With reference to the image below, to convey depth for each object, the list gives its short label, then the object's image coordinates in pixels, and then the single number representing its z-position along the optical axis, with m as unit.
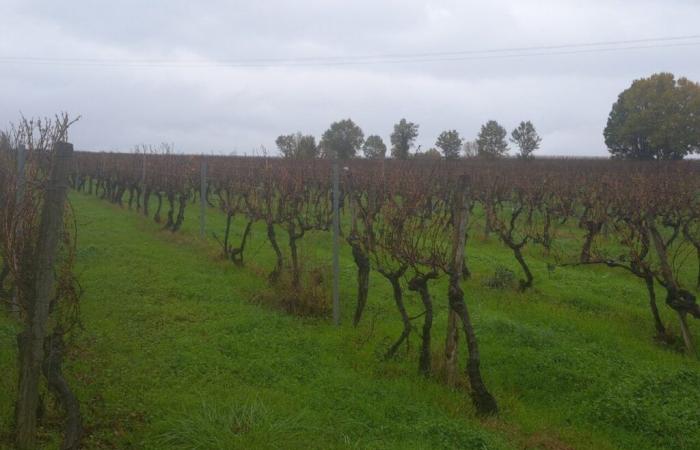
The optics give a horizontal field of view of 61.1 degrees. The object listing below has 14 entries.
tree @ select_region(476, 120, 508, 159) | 51.97
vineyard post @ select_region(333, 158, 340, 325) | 7.50
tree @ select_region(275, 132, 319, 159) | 29.42
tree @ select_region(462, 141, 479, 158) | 55.31
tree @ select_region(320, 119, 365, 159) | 45.81
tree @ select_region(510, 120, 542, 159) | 49.88
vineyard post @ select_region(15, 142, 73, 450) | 3.66
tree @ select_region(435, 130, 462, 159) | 44.62
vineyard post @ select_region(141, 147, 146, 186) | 17.83
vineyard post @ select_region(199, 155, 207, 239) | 13.10
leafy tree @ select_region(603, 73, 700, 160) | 38.47
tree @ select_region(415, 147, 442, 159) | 38.37
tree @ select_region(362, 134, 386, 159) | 53.41
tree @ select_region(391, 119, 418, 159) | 45.02
